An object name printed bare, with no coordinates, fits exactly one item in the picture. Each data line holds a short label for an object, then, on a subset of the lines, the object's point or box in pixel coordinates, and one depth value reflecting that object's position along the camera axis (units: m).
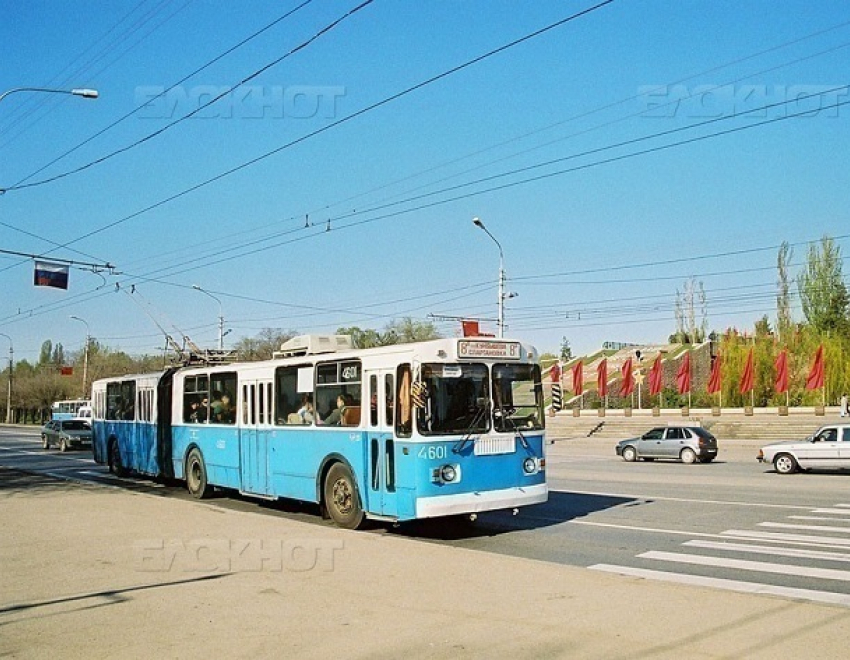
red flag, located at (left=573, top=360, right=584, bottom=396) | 62.62
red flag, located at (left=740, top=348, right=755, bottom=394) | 57.35
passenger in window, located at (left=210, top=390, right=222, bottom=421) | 18.88
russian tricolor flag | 28.88
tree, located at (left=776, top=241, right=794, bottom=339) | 72.06
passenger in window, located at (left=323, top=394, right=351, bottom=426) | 14.41
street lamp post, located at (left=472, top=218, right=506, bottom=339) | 40.22
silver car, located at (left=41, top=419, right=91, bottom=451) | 42.41
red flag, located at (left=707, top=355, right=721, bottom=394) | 57.84
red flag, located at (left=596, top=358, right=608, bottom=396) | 61.75
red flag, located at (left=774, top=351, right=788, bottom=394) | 53.91
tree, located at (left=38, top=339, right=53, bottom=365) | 143.12
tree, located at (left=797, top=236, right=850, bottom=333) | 69.44
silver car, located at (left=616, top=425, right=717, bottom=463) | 33.28
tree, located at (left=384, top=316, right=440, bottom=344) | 72.50
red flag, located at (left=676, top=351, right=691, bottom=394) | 58.91
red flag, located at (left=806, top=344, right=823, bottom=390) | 52.53
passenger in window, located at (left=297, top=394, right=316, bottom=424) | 15.37
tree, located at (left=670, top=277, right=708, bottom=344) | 101.43
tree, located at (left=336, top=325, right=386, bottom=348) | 66.43
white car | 25.86
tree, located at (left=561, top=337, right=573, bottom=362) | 129.36
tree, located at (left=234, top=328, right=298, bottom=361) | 72.00
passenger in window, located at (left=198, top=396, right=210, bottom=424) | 19.48
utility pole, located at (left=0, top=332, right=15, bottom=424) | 99.44
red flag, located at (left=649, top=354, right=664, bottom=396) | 60.78
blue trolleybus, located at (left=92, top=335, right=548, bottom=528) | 12.89
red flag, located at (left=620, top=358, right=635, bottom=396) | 61.12
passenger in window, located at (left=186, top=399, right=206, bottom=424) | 19.97
